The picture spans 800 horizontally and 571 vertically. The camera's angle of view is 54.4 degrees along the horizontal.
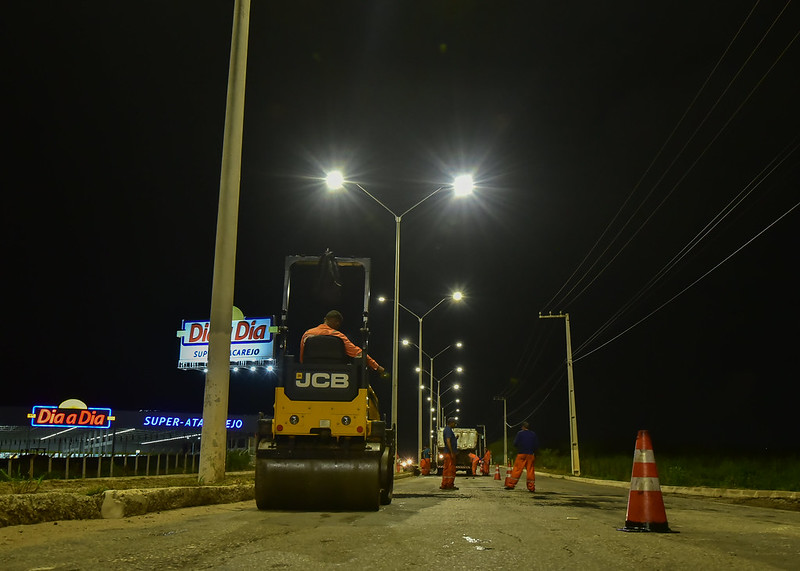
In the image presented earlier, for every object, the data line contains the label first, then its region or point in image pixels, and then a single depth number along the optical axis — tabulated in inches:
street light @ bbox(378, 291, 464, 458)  1352.1
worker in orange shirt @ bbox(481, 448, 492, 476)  1631.2
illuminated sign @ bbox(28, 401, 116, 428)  2553.6
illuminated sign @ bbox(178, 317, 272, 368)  2342.5
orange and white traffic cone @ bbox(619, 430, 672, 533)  270.4
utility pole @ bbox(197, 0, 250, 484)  411.2
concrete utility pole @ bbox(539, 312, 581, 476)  1412.2
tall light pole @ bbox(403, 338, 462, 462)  1631.2
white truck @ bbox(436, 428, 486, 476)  1838.1
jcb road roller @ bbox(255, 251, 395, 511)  355.6
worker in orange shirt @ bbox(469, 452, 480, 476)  1705.2
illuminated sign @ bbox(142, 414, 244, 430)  3041.3
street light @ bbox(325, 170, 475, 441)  867.4
